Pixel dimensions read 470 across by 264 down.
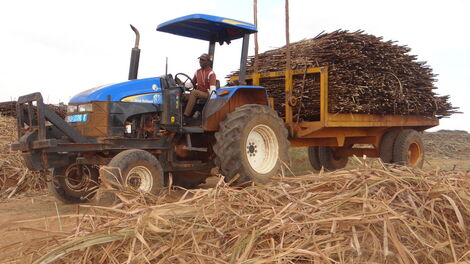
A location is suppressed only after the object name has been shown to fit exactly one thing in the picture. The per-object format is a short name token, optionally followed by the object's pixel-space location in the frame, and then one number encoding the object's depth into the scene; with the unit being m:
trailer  7.51
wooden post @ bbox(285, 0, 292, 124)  7.71
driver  6.55
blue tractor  5.52
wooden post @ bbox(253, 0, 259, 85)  8.09
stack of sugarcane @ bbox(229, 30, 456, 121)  7.57
